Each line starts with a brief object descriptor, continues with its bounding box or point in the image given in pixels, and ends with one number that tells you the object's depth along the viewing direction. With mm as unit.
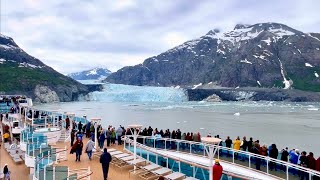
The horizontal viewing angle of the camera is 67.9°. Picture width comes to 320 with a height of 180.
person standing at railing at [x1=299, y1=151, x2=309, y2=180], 7890
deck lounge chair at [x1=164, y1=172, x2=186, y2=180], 7102
